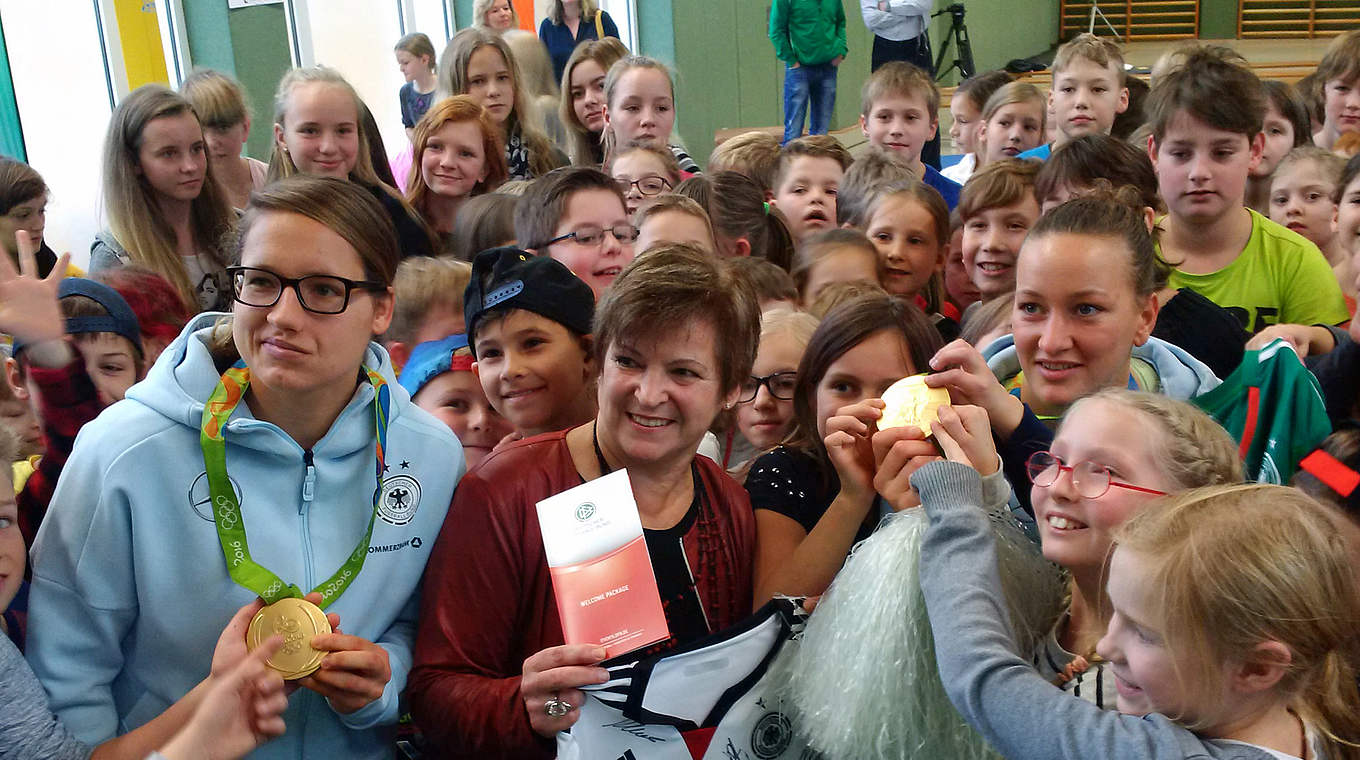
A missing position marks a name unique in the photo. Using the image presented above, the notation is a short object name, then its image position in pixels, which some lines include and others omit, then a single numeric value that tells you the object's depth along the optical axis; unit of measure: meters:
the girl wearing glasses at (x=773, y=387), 2.47
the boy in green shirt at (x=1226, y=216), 3.09
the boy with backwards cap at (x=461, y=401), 2.54
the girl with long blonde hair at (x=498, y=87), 5.39
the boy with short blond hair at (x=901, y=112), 5.40
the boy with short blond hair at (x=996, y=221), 3.48
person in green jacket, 9.69
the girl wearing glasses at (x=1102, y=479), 1.60
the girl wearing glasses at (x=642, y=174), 4.25
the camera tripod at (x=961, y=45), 13.54
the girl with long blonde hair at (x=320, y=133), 4.37
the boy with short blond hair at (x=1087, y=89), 5.26
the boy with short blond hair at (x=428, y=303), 2.90
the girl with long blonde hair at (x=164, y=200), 3.67
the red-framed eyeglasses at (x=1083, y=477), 1.61
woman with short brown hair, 1.73
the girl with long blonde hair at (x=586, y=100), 5.70
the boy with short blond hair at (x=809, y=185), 4.25
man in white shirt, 9.40
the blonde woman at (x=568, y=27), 8.53
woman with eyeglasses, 1.65
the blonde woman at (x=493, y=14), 8.03
